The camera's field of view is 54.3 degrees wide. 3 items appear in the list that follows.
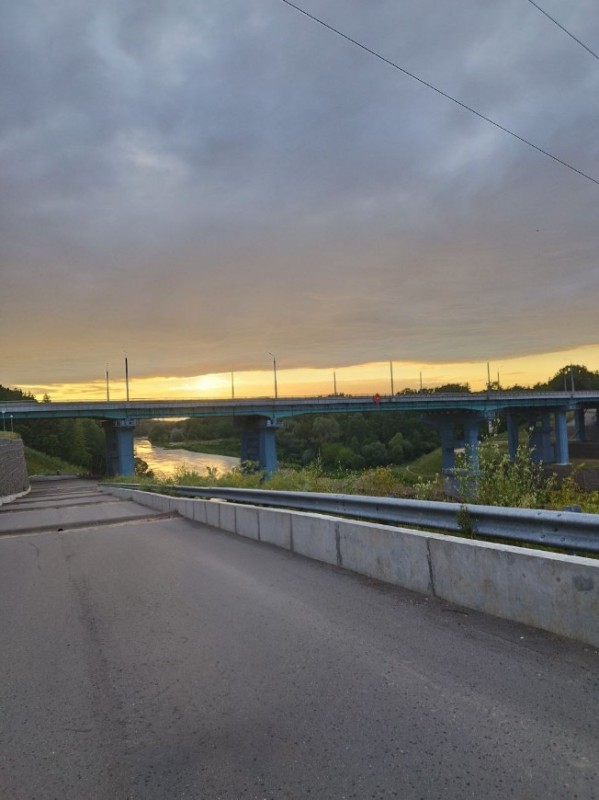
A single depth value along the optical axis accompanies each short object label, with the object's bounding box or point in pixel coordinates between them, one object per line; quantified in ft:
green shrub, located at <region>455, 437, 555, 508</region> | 23.66
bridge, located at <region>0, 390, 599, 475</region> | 218.59
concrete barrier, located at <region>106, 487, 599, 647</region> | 14.06
